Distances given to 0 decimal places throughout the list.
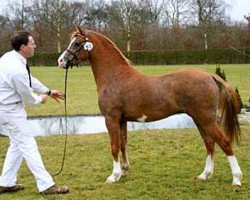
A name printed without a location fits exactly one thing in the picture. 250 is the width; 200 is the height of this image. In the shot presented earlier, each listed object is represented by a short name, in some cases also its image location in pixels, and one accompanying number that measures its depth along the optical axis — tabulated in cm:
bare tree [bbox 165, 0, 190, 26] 7098
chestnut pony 609
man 574
